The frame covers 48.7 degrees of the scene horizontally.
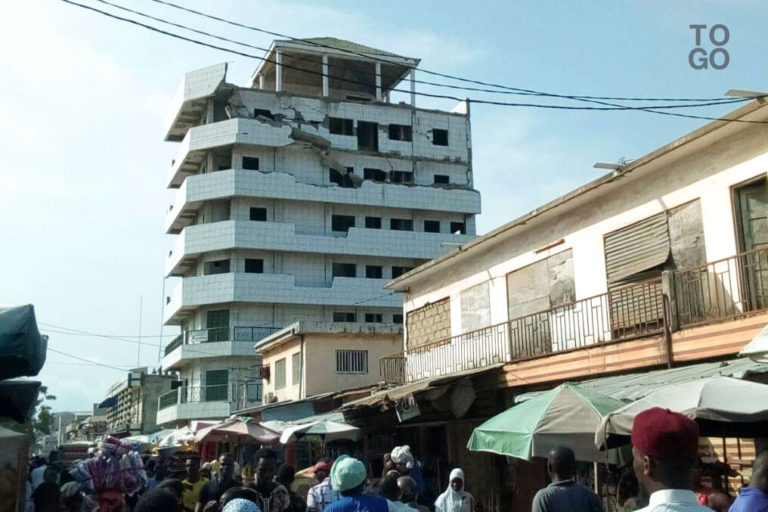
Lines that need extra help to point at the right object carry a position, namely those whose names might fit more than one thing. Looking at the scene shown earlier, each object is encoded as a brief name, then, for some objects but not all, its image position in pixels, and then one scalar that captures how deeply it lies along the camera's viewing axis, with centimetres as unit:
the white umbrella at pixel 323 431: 1755
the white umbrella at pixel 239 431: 1791
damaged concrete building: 5200
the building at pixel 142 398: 6512
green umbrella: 856
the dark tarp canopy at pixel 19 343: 604
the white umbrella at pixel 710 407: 697
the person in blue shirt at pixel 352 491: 587
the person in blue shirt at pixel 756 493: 484
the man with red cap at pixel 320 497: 885
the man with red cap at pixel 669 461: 272
